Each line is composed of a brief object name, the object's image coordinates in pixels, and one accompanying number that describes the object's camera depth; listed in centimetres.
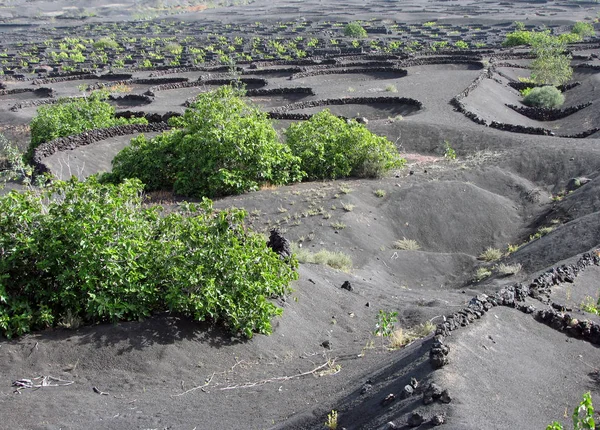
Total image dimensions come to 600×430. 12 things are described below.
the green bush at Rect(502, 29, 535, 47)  5807
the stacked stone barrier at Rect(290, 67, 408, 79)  4603
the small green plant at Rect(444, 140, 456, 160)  2475
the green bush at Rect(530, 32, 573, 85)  4091
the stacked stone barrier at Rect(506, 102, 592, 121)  3288
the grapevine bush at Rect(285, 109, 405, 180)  2156
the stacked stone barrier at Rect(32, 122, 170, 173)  2412
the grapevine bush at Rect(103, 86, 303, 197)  1966
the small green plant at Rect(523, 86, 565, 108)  3562
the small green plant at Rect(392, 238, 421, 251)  1727
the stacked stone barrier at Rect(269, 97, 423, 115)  3459
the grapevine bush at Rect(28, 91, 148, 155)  2683
